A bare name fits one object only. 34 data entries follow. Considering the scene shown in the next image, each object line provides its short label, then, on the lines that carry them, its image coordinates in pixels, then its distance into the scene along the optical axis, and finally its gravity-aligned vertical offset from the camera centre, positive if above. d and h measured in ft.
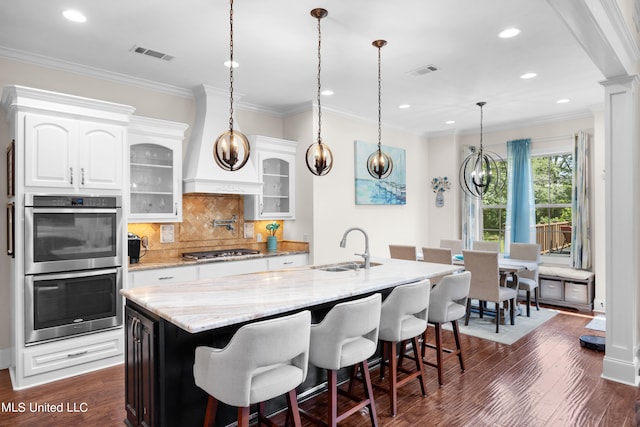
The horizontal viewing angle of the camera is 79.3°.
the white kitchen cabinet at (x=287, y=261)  16.31 -2.03
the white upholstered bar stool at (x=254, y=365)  5.82 -2.36
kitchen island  6.68 -2.05
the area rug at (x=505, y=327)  14.49 -4.63
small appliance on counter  13.17 -1.17
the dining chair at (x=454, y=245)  20.57 -1.69
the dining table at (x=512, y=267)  15.70 -2.20
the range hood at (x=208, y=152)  14.75 +2.45
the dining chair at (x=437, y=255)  15.88 -1.74
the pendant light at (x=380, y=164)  11.75 +1.55
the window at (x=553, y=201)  20.70 +0.67
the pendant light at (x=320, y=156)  10.71 +1.63
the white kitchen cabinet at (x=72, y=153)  10.69 +1.83
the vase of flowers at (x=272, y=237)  17.93 -1.06
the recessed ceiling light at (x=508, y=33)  10.52 +5.00
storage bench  18.26 -3.61
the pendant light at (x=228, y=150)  8.81 +1.50
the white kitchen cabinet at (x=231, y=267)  14.10 -2.04
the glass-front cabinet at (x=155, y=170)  13.52 +1.64
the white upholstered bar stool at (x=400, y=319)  8.69 -2.41
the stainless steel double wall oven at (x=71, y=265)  10.65 -1.44
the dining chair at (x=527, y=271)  17.07 -2.67
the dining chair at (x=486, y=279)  14.88 -2.56
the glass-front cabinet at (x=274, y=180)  16.89 +1.61
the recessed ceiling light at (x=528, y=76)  13.99 +5.06
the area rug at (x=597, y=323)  15.62 -4.65
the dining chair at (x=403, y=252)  16.99 -1.71
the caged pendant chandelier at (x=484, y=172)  22.80 +2.51
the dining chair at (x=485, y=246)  19.97 -1.71
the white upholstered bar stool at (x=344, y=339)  7.14 -2.43
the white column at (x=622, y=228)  10.58 -0.42
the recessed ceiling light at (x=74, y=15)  9.42 +4.98
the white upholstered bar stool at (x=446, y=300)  10.22 -2.34
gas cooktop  14.74 -1.58
